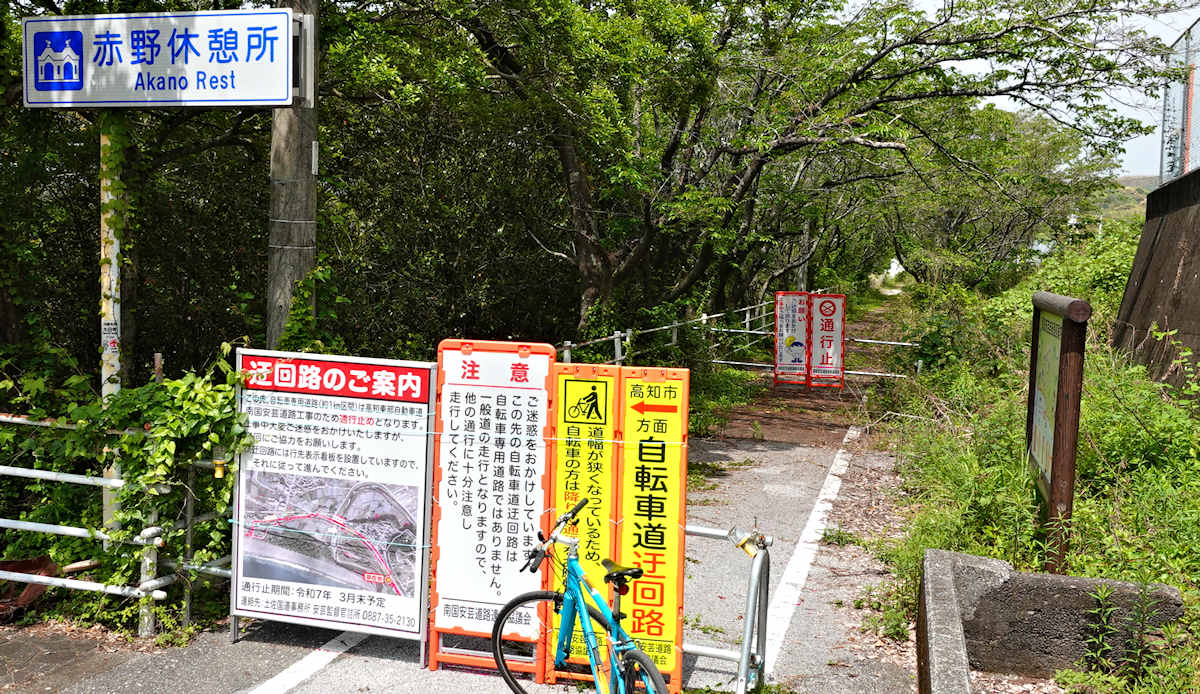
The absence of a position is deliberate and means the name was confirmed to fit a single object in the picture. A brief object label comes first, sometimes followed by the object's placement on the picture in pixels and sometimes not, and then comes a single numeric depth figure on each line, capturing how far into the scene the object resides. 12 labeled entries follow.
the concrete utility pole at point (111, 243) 6.09
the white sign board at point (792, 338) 18.17
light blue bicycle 4.22
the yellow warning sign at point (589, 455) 5.11
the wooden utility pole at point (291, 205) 6.77
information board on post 5.46
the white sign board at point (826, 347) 18.17
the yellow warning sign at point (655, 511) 5.01
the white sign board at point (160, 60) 5.80
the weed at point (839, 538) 8.14
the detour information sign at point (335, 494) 5.39
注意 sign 5.24
